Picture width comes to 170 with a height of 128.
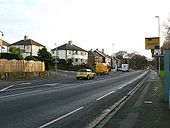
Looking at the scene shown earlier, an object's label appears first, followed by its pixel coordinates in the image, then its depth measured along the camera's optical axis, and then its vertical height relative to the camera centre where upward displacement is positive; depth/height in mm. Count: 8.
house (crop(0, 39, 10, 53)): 102919 +8052
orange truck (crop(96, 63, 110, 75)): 78188 +197
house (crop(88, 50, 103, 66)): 146750 +5850
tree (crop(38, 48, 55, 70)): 72919 +2974
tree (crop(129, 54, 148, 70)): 195875 +5002
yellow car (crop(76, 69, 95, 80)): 48719 -589
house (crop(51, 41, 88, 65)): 124312 +6749
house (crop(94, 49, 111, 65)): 170438 +6536
